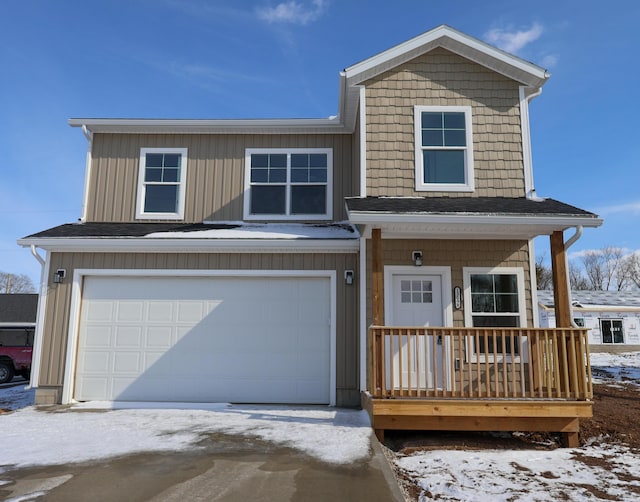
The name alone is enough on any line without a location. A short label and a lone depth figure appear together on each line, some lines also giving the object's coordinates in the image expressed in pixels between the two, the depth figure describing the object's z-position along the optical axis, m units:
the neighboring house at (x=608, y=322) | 23.31
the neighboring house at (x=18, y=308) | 19.45
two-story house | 7.43
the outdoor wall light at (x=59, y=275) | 7.94
